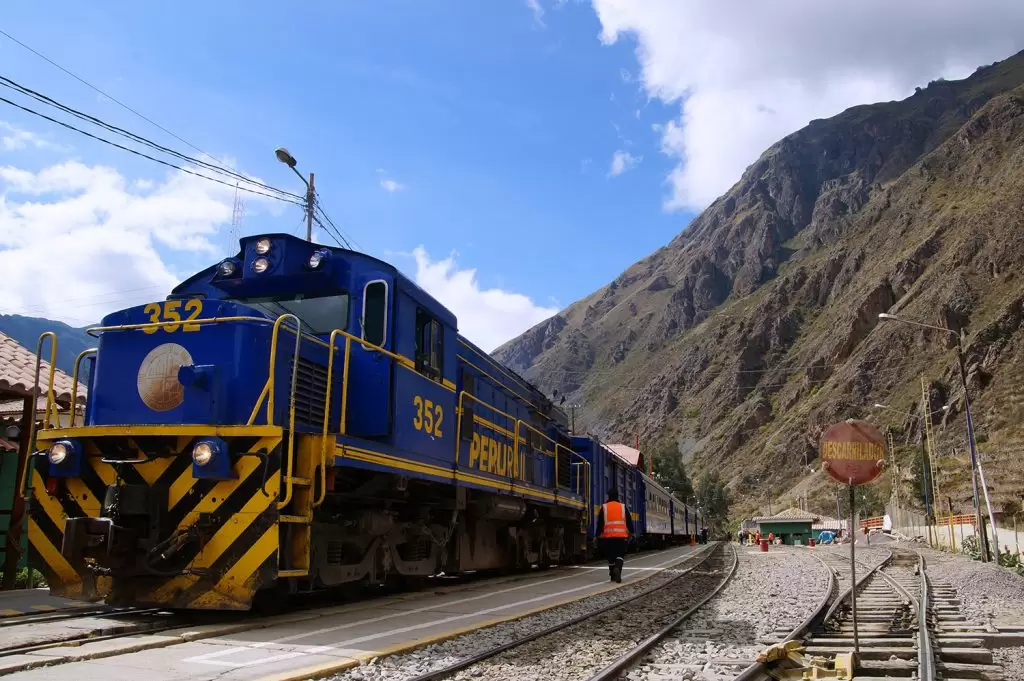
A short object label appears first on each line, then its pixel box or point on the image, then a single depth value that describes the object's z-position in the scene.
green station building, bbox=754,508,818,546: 58.72
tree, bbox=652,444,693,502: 87.81
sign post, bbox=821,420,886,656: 6.11
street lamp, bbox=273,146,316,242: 16.27
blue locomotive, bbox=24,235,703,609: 7.04
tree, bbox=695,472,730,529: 88.56
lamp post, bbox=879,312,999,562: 20.63
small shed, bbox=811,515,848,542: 61.28
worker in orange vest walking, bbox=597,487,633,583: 13.28
